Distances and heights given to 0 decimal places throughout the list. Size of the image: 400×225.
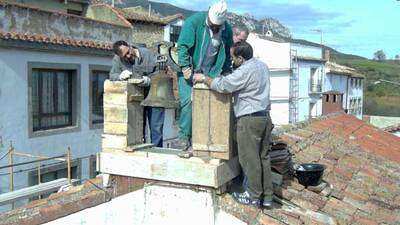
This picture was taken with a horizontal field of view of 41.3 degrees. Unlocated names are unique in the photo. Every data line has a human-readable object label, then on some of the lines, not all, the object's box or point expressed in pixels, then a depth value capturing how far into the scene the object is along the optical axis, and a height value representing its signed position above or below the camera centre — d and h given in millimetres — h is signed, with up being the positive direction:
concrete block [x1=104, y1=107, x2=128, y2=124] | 5504 -258
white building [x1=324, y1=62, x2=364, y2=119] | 53938 +889
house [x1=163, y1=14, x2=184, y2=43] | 34431 +4339
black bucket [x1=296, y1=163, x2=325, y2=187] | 6332 -996
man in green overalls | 5386 +420
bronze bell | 5522 -37
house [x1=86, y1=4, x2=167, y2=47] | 26750 +3758
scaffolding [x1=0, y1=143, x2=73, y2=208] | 7762 -1604
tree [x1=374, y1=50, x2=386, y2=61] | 114312 +8156
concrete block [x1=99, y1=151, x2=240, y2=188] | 4984 -758
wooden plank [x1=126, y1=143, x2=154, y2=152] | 5456 -596
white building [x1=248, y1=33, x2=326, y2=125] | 46375 +1308
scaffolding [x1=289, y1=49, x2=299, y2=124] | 46781 +258
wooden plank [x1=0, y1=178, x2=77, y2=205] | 7773 -1608
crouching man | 6410 +294
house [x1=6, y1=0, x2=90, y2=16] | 25347 +4254
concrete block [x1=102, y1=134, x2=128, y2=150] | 5492 -537
